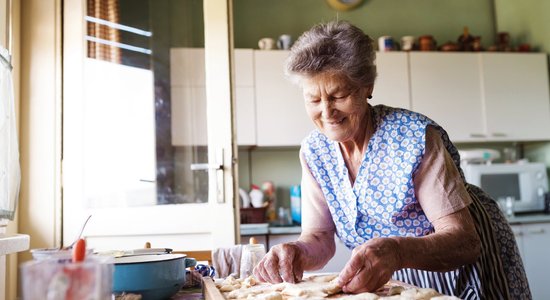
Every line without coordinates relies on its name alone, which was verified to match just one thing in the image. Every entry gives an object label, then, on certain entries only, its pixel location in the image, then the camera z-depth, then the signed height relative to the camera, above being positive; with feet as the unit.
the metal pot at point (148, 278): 2.60 -0.50
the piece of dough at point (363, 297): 2.86 -0.69
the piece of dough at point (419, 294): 2.86 -0.70
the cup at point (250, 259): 4.06 -0.64
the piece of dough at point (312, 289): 3.08 -0.71
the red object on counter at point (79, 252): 1.73 -0.23
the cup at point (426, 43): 11.57 +2.98
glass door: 8.10 +0.94
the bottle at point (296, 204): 10.80 -0.57
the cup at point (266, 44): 10.93 +2.92
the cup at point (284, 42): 11.03 +2.97
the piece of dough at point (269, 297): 2.90 -0.68
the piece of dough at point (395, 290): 3.08 -0.71
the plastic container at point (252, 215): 10.02 -0.72
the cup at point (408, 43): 11.44 +2.96
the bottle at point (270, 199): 11.06 -0.45
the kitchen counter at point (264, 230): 9.57 -0.98
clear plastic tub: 1.53 -0.29
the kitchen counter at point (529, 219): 10.14 -1.00
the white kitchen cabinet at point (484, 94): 11.28 +1.76
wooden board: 2.81 -0.64
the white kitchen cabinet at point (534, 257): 10.19 -1.77
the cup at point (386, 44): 11.32 +2.93
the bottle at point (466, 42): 11.89 +3.05
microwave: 10.82 -0.23
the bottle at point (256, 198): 10.62 -0.40
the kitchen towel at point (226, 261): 4.78 -0.78
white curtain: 5.55 +0.44
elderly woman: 3.67 -0.13
